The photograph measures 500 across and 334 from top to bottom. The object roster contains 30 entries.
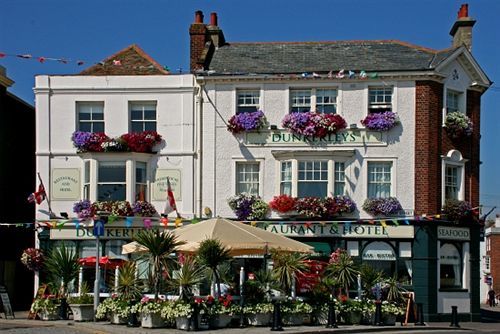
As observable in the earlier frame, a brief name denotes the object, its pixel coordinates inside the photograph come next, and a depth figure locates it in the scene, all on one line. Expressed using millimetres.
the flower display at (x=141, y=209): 32438
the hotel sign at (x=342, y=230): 31438
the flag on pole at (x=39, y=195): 32688
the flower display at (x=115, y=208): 32281
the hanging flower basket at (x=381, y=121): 31734
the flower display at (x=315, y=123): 31875
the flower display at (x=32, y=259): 32312
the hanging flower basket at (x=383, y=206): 31312
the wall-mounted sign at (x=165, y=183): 33094
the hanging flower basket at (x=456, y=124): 32438
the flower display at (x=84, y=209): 32531
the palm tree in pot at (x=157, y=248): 23172
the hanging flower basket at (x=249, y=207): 31984
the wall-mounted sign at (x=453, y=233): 31906
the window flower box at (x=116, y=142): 32625
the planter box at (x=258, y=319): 23922
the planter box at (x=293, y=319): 24422
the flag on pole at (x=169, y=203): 32312
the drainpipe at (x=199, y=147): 32938
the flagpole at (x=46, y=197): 33250
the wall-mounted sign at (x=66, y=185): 33375
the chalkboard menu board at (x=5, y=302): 28359
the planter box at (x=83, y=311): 25984
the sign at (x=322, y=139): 32188
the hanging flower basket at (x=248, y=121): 32375
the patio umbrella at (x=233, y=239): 23656
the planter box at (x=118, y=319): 24141
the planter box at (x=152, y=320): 23109
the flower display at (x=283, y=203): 31641
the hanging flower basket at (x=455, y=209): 31875
